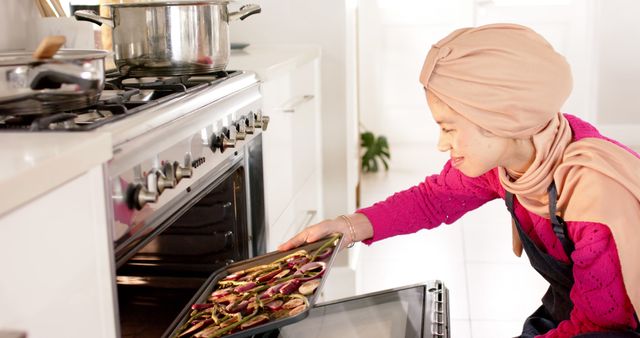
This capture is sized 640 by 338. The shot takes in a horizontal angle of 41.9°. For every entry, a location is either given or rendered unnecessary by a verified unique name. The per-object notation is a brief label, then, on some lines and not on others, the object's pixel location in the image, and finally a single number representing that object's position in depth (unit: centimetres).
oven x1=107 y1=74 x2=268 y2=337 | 119
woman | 138
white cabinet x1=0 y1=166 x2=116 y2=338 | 84
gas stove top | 115
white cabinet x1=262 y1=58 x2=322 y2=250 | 214
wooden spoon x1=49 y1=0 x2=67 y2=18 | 210
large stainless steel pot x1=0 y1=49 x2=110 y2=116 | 118
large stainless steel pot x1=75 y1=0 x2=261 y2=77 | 177
